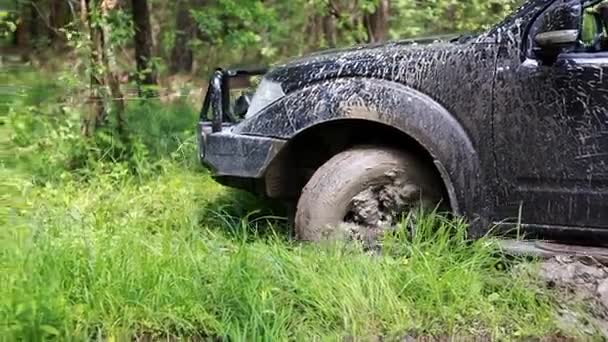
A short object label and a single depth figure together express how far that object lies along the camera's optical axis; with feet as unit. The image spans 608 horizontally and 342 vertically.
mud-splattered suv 12.87
